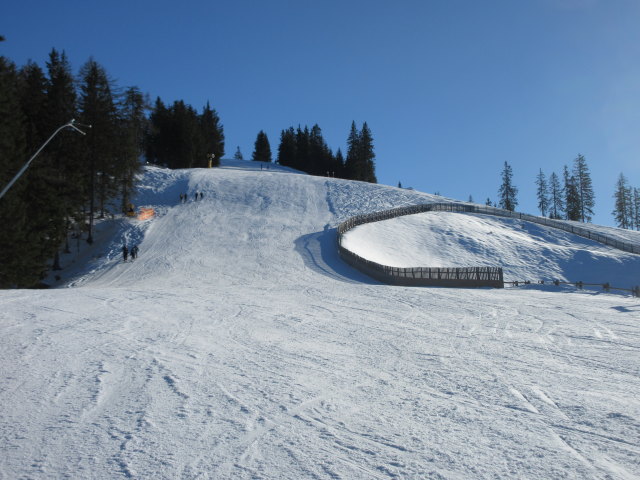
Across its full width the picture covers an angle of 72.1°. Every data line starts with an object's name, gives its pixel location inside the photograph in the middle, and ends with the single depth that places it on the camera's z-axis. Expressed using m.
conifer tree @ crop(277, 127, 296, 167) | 116.18
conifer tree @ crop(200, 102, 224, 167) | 91.75
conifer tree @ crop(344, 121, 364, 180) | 94.75
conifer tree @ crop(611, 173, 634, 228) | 80.62
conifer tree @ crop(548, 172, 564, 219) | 87.06
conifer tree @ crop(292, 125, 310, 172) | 111.70
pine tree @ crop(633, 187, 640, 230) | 81.50
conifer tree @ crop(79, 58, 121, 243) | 40.86
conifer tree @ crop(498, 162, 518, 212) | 91.31
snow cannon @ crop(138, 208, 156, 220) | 43.28
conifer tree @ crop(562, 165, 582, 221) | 81.17
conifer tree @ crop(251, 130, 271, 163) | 120.38
